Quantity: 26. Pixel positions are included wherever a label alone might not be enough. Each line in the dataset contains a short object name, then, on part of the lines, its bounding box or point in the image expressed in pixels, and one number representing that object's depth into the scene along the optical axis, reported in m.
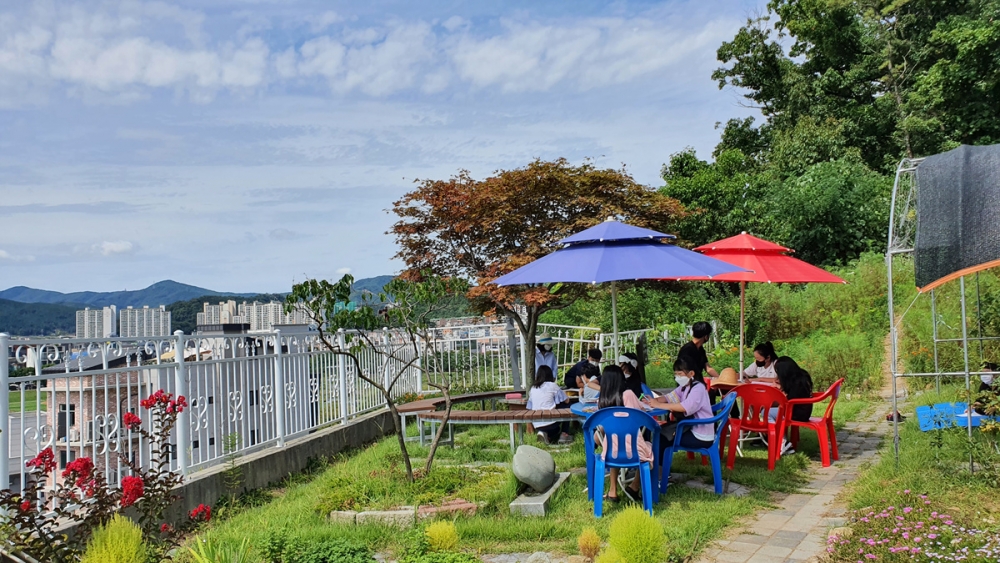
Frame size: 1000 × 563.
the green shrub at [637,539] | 3.68
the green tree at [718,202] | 17.97
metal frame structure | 5.84
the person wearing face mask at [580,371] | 8.43
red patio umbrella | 7.80
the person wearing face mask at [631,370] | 6.12
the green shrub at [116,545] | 3.46
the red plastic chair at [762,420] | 6.77
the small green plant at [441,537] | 4.19
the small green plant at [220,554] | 3.75
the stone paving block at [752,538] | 4.79
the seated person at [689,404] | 5.95
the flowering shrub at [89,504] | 3.71
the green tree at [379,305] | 6.04
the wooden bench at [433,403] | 8.41
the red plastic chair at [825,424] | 7.02
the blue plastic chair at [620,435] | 5.36
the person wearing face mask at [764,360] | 8.10
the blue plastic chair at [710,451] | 5.93
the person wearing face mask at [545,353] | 9.23
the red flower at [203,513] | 4.38
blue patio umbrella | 6.07
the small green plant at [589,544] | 4.27
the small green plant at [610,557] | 3.62
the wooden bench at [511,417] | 7.31
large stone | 5.70
